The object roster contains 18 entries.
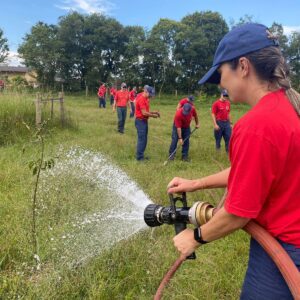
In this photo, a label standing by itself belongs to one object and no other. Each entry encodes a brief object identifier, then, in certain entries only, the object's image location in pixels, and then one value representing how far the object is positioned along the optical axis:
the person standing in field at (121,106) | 10.56
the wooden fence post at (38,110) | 8.04
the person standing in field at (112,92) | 19.79
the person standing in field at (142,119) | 7.05
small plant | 2.91
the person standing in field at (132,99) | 15.93
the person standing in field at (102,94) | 18.90
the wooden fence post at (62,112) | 9.53
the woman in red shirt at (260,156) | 1.19
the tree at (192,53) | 37.01
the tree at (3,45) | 42.35
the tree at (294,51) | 36.62
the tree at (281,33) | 36.86
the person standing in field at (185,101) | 7.28
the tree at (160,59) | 36.44
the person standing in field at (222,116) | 7.82
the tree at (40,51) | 37.43
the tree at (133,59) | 37.16
